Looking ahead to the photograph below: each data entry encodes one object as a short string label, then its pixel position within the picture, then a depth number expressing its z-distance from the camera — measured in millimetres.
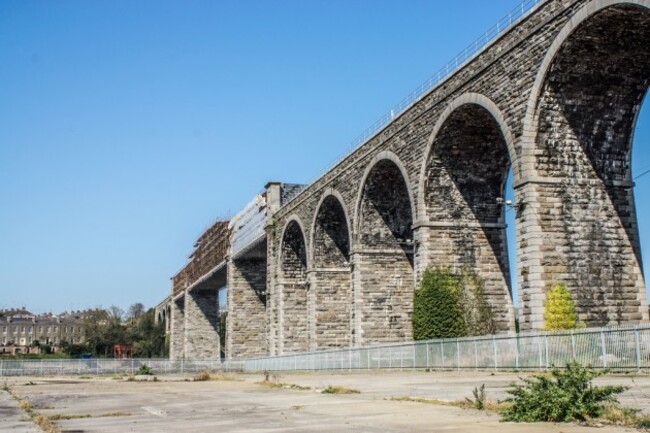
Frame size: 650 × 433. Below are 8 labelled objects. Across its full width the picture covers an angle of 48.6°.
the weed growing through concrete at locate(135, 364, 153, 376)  35475
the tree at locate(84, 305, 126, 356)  112688
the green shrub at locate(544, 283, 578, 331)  21234
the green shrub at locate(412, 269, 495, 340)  28672
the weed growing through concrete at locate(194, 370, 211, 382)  25330
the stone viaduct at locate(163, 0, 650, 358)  22016
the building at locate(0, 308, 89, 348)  162125
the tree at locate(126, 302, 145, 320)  177125
